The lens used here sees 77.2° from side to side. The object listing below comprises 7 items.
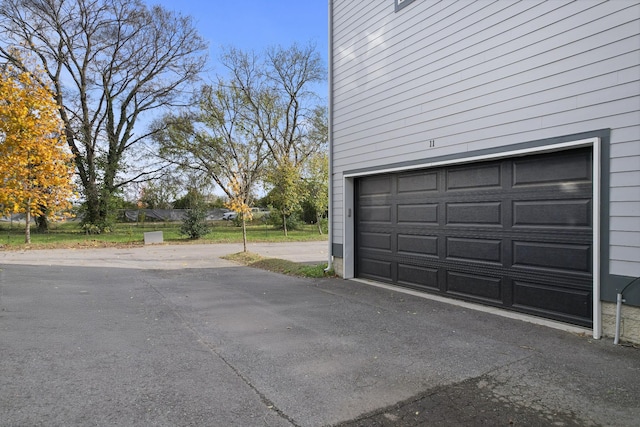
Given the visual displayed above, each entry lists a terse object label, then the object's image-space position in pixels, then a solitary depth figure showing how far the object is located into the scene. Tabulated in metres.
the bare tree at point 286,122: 23.69
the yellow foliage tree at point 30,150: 11.80
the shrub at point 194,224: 20.22
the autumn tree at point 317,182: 25.80
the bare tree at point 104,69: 22.11
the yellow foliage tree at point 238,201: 14.39
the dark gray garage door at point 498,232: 4.82
